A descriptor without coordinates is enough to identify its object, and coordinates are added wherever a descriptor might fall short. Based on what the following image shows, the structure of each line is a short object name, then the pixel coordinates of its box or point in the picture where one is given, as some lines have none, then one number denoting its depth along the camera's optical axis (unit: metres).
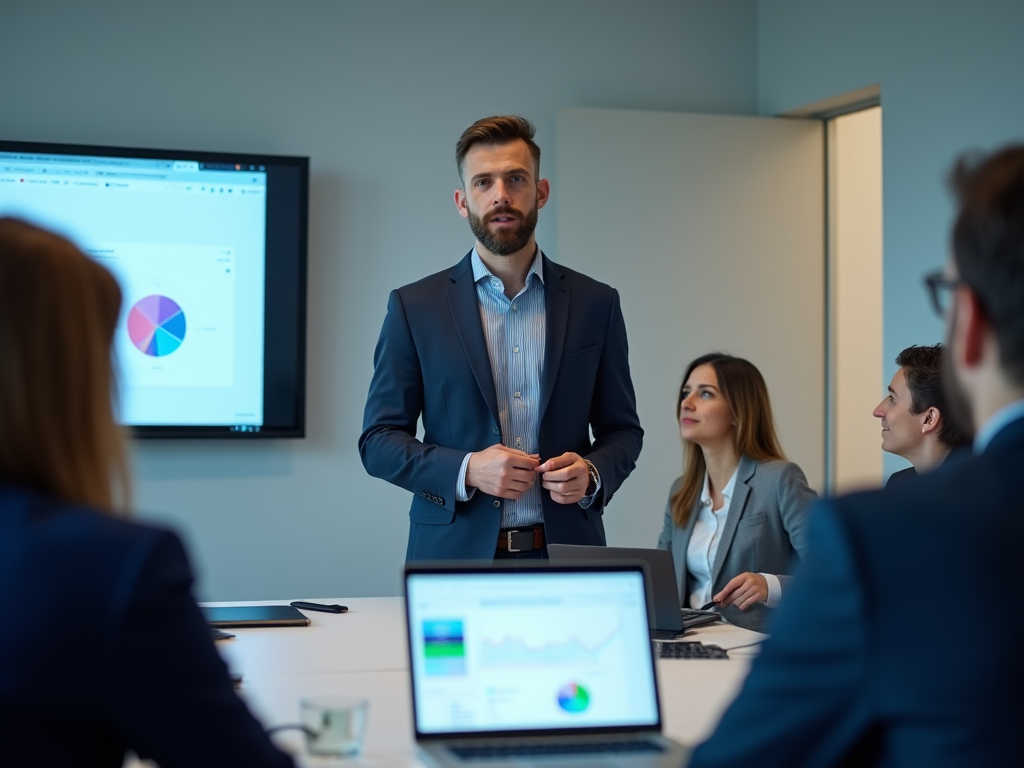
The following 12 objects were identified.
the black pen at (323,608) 2.54
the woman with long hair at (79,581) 1.01
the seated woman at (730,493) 3.03
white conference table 1.58
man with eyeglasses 0.92
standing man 2.68
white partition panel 4.43
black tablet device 2.34
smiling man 2.95
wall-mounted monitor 3.93
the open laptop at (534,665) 1.46
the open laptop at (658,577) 2.26
